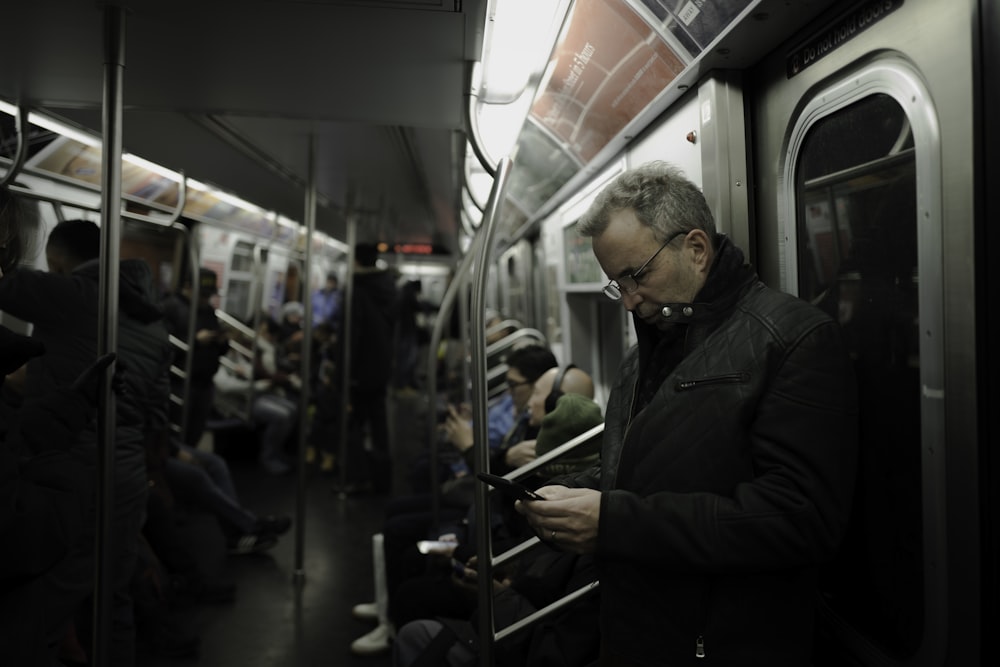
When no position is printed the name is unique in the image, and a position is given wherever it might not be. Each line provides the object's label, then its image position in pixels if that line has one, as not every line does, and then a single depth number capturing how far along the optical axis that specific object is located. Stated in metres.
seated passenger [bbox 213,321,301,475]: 6.38
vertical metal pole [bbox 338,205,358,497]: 5.34
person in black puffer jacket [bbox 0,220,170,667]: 2.06
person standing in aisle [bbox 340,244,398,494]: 5.71
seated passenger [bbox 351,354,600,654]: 2.48
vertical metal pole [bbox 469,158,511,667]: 1.64
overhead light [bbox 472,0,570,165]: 1.88
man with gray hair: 1.13
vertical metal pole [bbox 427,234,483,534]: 3.35
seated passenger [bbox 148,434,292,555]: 3.94
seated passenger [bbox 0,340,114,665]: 1.35
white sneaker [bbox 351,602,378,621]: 3.29
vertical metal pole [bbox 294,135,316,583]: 3.79
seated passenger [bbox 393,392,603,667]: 1.71
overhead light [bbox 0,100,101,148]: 2.29
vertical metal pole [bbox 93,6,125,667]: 1.78
